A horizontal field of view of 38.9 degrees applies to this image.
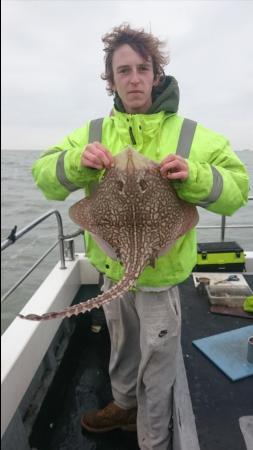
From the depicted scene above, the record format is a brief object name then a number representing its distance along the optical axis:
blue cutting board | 2.92
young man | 2.21
